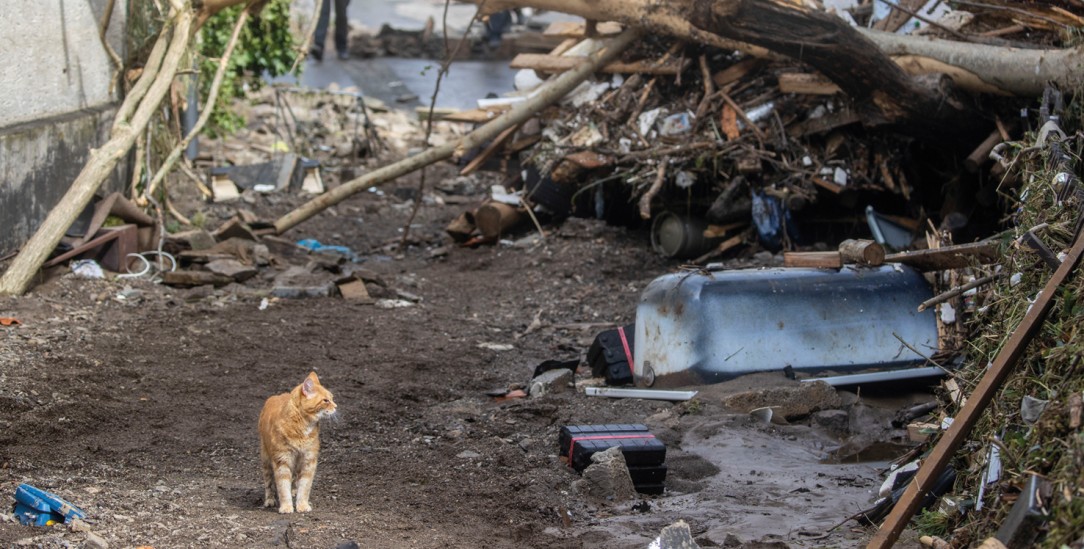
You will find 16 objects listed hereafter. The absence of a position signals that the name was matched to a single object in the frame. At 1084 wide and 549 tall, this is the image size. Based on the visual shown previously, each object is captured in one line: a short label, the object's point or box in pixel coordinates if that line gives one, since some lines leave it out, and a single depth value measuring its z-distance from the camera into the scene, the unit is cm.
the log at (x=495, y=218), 2237
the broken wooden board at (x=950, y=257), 1226
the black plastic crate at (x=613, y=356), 1375
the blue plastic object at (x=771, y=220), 1950
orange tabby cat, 857
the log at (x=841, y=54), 1642
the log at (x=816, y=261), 1383
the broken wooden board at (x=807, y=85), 1867
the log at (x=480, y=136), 2087
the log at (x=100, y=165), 1530
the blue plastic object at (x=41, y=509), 767
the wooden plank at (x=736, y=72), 2036
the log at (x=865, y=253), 1378
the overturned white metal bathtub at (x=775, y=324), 1308
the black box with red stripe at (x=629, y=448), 1004
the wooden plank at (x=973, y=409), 708
